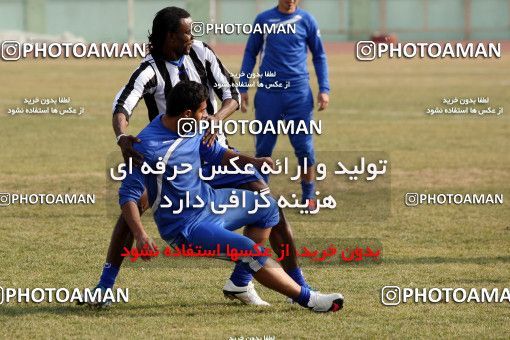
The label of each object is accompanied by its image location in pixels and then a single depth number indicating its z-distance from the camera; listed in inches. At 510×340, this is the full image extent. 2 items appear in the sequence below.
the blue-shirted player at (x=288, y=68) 1110.4
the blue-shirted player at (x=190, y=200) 674.8
